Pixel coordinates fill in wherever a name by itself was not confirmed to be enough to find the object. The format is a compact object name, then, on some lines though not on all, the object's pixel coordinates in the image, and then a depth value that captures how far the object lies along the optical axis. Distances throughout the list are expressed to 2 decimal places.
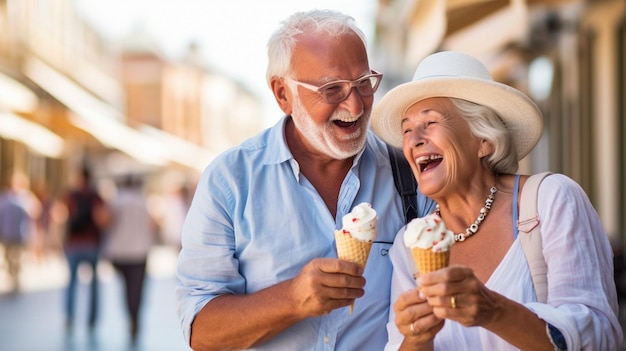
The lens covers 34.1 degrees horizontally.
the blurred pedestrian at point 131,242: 10.87
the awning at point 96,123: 22.27
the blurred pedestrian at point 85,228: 11.45
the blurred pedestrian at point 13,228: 15.81
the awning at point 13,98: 16.53
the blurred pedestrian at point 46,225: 20.92
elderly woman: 2.75
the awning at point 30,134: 19.20
